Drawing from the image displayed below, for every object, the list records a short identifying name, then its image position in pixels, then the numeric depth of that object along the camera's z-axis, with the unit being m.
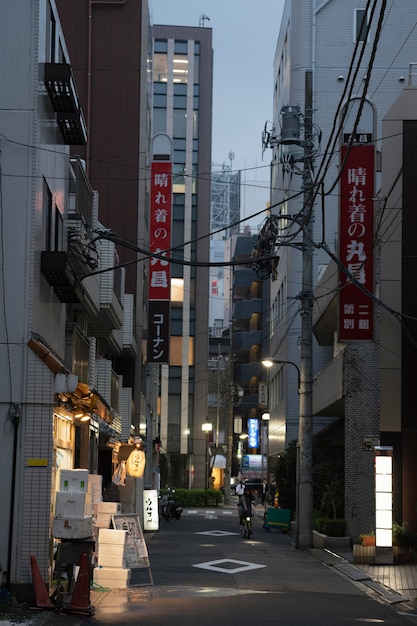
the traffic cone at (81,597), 15.30
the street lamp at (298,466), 31.78
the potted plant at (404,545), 25.73
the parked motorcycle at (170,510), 47.78
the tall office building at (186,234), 82.19
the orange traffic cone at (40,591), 15.51
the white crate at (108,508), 20.11
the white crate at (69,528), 16.64
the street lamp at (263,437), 82.49
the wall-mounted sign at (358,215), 28.70
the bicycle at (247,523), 35.00
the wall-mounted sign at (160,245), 39.66
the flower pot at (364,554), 25.39
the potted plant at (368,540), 25.69
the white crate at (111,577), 19.33
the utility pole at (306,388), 32.19
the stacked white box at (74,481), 17.38
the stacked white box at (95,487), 20.62
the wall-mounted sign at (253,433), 88.88
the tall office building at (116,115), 41.41
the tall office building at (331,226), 30.08
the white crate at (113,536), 19.03
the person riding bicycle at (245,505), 35.03
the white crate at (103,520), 20.22
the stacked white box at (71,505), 16.84
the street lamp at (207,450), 76.62
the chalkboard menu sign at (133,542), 19.52
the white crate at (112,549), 19.14
